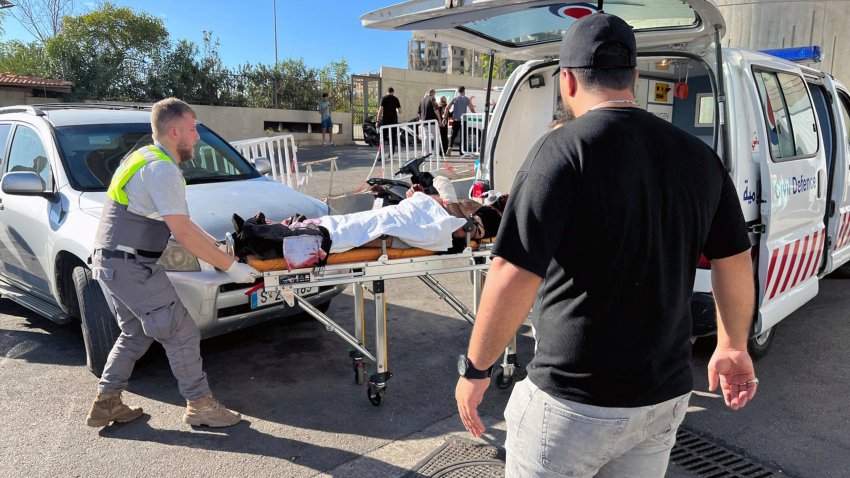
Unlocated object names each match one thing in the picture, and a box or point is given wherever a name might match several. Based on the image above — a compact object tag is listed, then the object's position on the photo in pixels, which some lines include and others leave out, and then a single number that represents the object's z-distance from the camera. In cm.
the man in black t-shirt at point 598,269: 154
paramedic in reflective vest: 321
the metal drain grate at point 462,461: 314
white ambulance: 362
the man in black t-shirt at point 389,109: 1739
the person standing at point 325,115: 2216
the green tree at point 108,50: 2030
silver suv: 395
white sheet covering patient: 331
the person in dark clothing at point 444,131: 1674
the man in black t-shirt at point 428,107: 1640
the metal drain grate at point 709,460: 319
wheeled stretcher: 329
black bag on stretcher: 317
